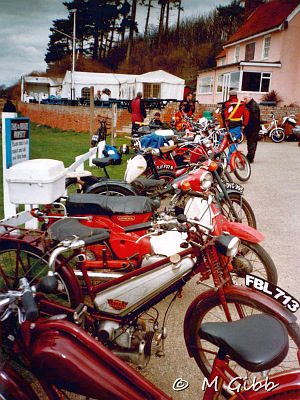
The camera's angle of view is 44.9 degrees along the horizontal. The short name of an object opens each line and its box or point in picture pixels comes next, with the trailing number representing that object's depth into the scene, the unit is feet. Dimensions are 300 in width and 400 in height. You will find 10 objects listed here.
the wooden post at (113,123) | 34.39
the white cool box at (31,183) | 8.85
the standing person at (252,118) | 31.17
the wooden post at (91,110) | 29.22
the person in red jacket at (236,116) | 27.71
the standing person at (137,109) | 42.37
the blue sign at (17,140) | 11.48
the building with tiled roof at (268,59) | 65.92
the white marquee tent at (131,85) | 88.22
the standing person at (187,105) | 41.47
